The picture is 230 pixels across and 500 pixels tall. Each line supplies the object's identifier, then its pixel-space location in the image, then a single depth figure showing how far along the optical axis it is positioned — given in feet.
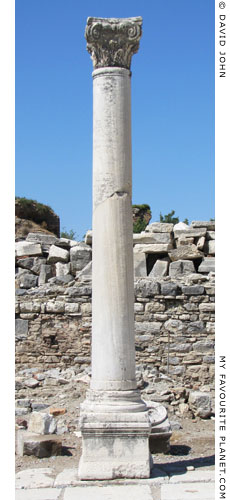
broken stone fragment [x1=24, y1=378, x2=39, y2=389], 36.72
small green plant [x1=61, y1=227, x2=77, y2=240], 88.50
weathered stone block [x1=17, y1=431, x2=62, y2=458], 24.84
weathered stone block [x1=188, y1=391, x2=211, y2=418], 33.35
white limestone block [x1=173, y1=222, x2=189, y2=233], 44.00
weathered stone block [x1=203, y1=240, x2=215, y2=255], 43.01
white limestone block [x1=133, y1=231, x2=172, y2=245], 43.68
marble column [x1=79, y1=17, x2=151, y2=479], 21.47
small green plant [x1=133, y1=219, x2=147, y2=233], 67.70
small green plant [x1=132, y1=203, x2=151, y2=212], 68.18
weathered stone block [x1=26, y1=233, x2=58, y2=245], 46.31
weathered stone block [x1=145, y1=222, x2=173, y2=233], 44.19
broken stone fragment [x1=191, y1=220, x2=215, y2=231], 44.34
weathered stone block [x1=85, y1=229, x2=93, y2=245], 44.96
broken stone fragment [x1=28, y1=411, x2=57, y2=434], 26.94
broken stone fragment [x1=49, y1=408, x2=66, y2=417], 32.29
